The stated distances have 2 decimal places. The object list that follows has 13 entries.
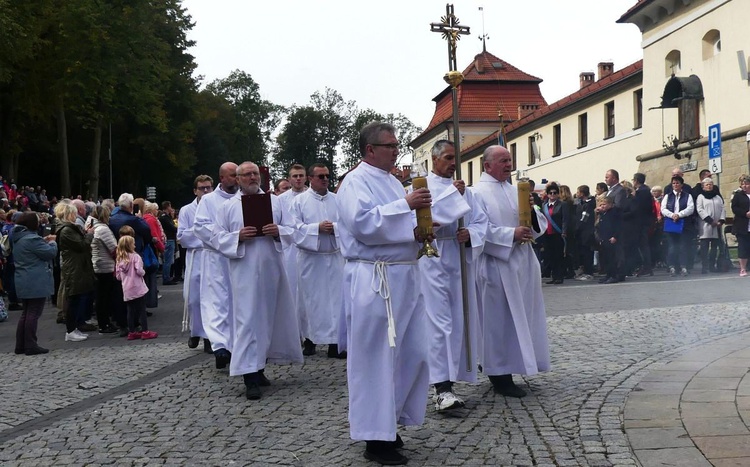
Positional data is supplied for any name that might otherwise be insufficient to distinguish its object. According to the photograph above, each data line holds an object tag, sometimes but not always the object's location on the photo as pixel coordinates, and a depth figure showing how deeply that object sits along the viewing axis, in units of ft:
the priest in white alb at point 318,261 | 33.35
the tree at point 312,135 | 287.07
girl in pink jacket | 39.29
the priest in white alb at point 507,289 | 24.00
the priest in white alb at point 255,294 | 26.11
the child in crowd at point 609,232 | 56.29
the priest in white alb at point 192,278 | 34.35
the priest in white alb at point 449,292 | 22.65
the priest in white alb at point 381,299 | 18.12
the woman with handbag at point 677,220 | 57.11
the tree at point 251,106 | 299.99
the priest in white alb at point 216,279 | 29.71
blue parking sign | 63.48
